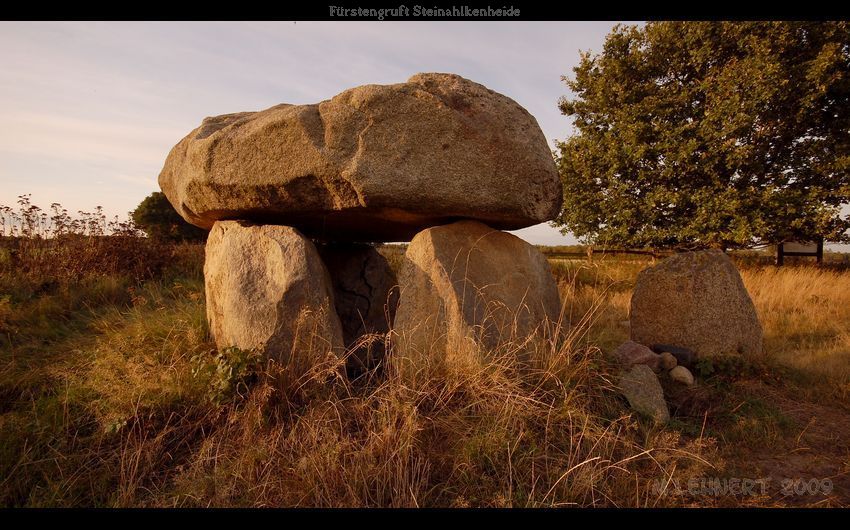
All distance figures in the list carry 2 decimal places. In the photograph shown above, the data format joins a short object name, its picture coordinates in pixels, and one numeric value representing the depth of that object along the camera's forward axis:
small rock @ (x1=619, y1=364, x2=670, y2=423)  3.61
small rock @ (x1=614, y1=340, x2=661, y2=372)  4.45
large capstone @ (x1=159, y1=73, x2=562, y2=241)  4.02
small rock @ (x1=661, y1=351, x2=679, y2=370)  4.73
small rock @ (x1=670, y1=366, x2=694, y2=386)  4.49
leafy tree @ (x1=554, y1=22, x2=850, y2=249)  9.65
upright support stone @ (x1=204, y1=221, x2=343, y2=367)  3.96
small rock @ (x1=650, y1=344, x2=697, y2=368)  4.91
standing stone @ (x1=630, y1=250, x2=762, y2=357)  5.17
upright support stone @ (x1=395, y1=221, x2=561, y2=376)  3.85
